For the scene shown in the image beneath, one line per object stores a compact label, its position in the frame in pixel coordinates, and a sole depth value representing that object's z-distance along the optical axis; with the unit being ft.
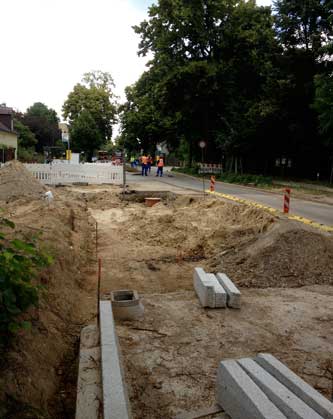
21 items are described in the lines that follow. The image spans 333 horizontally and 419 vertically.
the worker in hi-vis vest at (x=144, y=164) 108.88
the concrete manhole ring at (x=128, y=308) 17.85
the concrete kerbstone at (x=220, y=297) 19.08
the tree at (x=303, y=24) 85.93
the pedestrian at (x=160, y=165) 104.78
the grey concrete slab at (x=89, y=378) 10.64
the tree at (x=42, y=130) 206.49
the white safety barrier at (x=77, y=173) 78.66
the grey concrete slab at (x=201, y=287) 19.26
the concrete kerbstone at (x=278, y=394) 9.48
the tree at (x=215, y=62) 96.53
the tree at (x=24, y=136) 177.35
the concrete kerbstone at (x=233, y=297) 19.12
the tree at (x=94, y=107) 193.88
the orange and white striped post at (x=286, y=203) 41.98
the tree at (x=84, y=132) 185.98
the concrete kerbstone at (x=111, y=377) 9.84
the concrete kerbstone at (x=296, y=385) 9.75
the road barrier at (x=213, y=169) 104.95
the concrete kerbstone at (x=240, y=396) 9.56
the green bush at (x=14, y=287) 9.94
